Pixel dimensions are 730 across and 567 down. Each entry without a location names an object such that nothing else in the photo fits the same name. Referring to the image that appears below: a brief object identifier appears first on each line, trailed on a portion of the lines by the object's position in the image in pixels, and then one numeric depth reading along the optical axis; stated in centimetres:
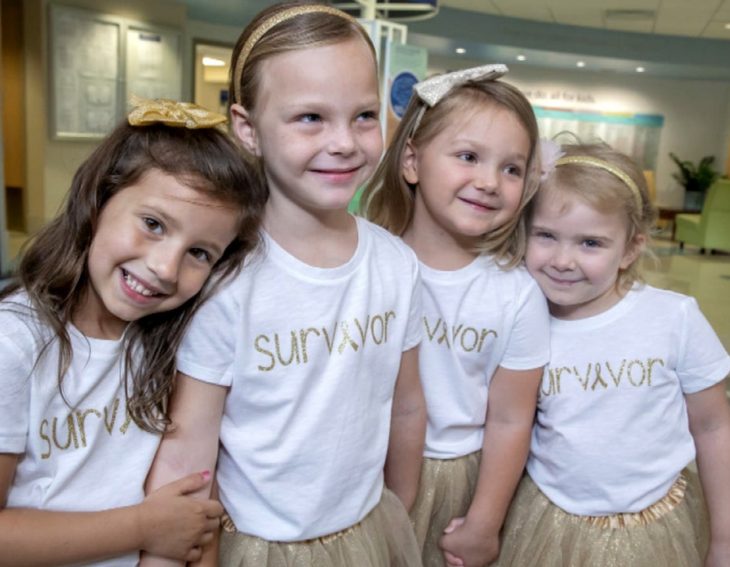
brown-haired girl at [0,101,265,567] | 98
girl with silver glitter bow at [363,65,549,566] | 130
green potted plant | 1303
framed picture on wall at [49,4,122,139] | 686
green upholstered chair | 957
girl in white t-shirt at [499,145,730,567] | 136
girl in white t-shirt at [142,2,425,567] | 107
